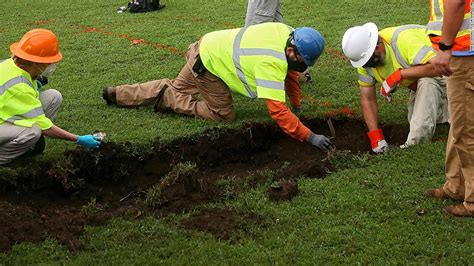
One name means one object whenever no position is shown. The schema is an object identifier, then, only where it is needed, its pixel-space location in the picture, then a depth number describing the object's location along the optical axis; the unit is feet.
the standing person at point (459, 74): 13.75
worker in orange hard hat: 18.93
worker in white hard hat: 19.75
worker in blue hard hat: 20.51
